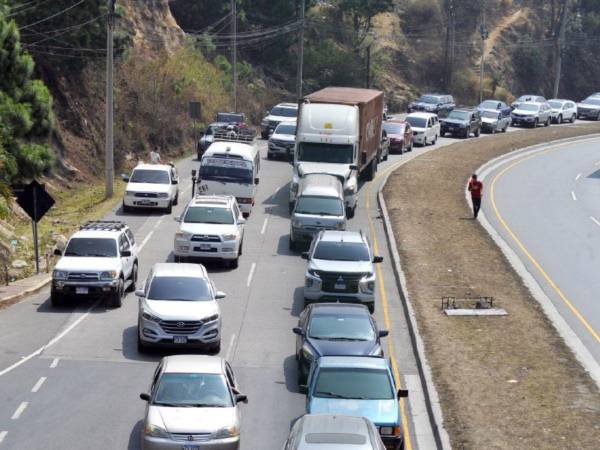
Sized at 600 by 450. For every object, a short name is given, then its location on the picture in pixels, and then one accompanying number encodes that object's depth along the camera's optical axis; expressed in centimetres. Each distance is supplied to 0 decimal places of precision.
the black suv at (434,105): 8262
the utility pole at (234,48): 7200
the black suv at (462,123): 7319
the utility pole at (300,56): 7631
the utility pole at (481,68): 9631
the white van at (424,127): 6688
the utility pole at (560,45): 10219
